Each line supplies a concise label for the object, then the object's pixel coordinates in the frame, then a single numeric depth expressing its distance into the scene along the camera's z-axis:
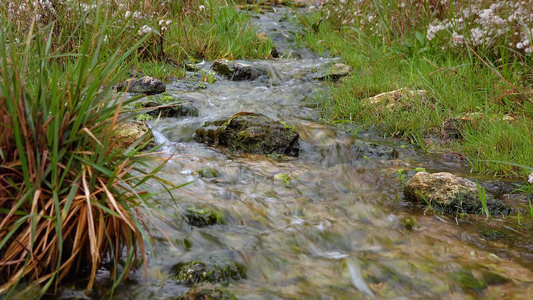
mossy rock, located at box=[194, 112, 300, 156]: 4.36
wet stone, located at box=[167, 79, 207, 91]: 6.13
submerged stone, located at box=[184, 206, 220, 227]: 2.68
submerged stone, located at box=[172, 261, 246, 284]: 2.16
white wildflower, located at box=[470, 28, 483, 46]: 5.40
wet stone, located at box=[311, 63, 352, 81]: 6.74
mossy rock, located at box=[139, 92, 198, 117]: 5.01
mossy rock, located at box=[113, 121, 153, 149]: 3.81
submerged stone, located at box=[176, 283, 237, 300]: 1.91
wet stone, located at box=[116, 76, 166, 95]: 5.50
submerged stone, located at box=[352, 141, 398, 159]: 4.32
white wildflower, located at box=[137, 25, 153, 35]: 6.40
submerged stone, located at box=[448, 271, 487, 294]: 2.31
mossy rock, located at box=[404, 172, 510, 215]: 3.18
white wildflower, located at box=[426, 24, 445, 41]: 5.76
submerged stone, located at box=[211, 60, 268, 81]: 7.02
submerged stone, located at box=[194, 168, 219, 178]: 3.52
